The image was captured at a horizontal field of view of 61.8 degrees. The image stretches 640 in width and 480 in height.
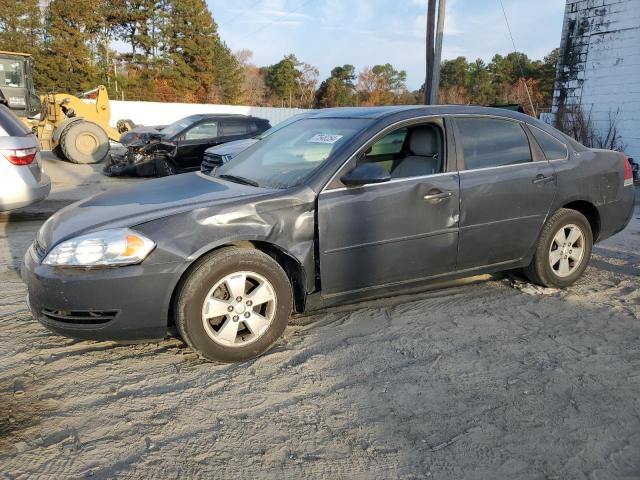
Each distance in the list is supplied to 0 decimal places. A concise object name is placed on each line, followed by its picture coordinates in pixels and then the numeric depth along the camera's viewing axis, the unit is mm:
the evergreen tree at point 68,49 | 37688
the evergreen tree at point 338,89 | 54469
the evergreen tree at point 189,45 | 44844
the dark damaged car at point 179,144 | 11812
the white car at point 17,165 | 6367
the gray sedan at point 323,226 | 3166
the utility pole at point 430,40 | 15664
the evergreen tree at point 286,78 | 58434
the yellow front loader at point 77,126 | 14812
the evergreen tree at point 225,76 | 51406
